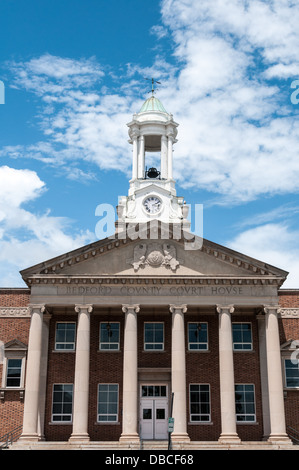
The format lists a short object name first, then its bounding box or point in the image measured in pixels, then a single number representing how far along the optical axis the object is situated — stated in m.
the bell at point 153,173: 57.66
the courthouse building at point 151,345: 33.44
